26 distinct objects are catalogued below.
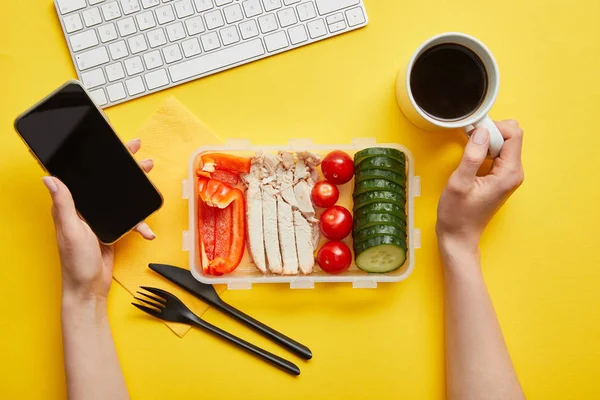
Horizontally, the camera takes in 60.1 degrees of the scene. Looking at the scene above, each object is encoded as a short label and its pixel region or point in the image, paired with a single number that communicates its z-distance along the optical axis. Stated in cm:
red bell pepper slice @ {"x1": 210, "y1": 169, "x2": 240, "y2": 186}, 102
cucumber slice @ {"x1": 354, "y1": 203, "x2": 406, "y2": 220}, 94
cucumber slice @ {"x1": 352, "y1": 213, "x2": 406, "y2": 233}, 94
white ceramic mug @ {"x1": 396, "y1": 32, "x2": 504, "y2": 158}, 90
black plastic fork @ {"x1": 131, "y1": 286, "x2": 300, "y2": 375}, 102
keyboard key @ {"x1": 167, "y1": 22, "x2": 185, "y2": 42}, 100
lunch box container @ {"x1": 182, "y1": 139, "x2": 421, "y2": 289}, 100
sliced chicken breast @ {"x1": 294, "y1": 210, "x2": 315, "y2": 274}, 101
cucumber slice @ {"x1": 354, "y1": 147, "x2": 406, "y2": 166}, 96
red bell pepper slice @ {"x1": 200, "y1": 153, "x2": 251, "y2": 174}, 101
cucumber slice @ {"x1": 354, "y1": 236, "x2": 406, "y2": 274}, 93
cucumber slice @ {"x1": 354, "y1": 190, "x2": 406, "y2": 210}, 95
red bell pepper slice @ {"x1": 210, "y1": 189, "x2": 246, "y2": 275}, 100
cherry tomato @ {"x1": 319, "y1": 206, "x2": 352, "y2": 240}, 98
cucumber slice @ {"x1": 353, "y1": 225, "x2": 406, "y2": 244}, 93
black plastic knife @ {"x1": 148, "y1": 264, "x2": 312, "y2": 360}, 102
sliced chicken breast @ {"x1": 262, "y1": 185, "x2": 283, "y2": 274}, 102
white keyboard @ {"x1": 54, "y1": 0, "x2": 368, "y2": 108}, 100
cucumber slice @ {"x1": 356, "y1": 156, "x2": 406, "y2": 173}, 95
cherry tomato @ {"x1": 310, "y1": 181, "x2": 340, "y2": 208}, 100
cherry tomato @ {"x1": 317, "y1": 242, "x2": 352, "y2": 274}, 98
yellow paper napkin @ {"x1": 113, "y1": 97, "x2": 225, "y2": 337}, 104
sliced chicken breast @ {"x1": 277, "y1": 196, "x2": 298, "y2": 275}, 101
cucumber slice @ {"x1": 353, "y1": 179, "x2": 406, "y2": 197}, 95
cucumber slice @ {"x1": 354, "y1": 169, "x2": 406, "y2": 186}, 95
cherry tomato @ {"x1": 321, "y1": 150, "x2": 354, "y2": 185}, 99
